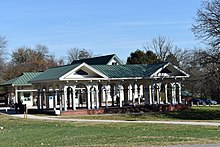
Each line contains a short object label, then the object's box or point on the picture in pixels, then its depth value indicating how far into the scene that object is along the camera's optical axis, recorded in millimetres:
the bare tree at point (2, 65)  84731
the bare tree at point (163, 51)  94281
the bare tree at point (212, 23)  48375
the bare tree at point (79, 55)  118375
